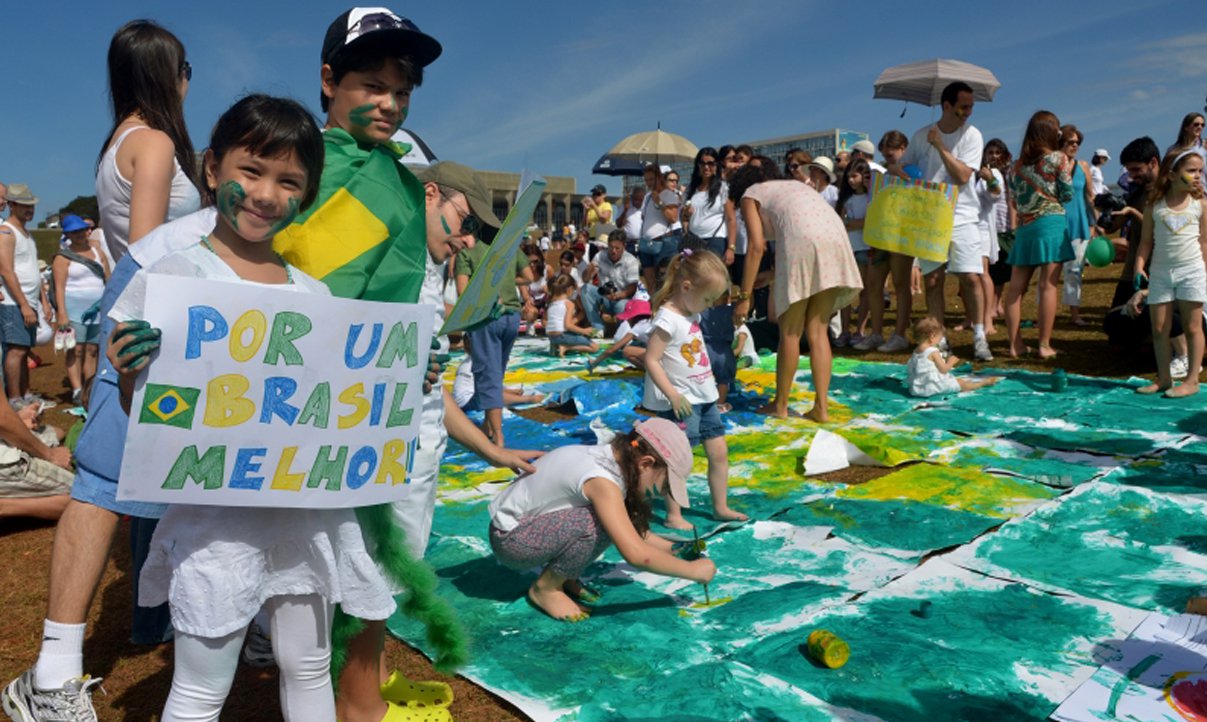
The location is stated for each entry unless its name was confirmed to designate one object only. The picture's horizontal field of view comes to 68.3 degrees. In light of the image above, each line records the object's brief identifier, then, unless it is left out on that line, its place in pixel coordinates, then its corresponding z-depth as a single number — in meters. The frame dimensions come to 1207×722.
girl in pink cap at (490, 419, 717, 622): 2.86
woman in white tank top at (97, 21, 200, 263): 2.32
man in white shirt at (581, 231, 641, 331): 10.80
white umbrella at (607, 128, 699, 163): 13.99
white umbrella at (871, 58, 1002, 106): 8.70
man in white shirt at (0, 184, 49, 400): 6.69
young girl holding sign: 1.59
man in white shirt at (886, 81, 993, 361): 6.90
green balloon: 10.41
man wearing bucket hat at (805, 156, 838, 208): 8.73
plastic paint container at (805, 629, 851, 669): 2.51
